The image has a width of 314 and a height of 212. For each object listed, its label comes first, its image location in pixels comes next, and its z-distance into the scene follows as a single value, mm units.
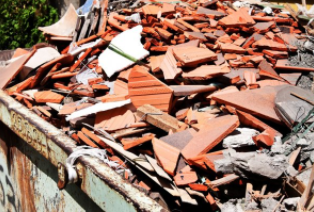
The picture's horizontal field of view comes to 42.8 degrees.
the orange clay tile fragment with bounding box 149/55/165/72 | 3158
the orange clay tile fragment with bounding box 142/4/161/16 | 3863
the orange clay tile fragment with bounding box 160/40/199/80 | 3031
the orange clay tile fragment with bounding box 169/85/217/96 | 2857
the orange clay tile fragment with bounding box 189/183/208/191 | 2244
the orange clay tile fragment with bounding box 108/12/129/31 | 3814
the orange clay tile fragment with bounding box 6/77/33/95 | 3342
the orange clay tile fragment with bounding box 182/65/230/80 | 2979
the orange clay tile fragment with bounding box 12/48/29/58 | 3906
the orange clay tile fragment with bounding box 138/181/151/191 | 2302
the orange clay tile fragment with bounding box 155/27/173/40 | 3462
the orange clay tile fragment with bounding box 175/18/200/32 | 3609
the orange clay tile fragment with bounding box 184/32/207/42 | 3457
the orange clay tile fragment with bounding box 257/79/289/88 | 2979
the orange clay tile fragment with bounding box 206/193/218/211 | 2201
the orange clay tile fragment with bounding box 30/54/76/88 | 3416
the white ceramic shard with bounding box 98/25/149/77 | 3335
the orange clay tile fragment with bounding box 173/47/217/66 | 3039
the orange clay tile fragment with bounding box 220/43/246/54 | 3326
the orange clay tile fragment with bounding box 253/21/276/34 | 3664
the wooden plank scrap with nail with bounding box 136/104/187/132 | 2600
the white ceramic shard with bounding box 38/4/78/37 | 4117
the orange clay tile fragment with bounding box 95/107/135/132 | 2727
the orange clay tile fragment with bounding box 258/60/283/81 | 3086
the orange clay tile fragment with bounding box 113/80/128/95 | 3063
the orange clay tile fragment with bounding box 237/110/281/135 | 2533
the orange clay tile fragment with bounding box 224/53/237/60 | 3303
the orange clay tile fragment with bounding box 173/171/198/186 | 2264
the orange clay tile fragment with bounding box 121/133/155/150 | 2486
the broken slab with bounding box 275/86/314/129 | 2457
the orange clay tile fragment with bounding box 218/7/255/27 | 3676
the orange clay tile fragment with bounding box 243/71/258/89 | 2967
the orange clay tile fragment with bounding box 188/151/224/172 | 2291
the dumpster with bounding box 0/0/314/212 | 2170
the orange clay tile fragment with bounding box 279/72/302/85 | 3085
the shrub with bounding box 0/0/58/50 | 7352
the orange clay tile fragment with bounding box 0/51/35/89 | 3430
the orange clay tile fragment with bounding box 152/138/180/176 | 2299
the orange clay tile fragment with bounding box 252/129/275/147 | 2316
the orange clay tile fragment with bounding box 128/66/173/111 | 2801
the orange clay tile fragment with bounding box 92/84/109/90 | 3150
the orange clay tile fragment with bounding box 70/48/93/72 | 3588
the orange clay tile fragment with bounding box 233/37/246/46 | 3469
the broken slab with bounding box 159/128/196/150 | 2492
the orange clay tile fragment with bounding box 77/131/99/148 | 2605
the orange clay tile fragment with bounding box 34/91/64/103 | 3201
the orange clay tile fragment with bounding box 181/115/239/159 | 2398
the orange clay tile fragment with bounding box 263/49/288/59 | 3332
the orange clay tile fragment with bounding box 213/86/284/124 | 2572
